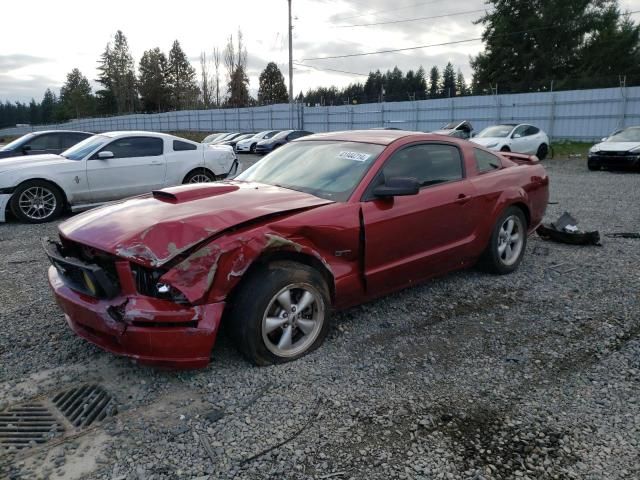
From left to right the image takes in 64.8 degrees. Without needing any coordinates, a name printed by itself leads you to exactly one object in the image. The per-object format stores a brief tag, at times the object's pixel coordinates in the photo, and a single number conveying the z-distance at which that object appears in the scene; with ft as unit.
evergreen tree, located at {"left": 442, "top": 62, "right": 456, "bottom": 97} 315.17
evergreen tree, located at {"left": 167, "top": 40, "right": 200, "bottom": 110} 274.24
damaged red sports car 9.64
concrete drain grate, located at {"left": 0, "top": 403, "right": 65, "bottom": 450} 8.54
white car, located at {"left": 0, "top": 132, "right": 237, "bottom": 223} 26.45
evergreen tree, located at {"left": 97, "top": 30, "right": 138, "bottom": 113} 268.62
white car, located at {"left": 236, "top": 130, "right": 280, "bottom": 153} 86.33
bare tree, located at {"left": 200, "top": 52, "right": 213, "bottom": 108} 211.61
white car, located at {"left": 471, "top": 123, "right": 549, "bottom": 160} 54.29
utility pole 114.93
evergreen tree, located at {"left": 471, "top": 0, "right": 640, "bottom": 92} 135.23
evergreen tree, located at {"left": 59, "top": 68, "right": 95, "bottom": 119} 280.51
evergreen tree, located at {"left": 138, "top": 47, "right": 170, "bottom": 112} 274.77
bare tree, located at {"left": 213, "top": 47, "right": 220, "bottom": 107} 211.61
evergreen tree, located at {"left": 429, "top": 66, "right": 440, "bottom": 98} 334.19
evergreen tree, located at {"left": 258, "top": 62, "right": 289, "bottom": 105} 290.56
